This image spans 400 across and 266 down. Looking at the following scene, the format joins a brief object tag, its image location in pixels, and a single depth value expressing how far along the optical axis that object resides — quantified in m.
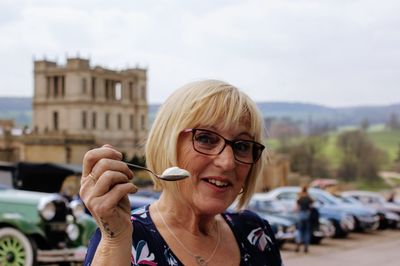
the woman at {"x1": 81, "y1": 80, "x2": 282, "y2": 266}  2.49
